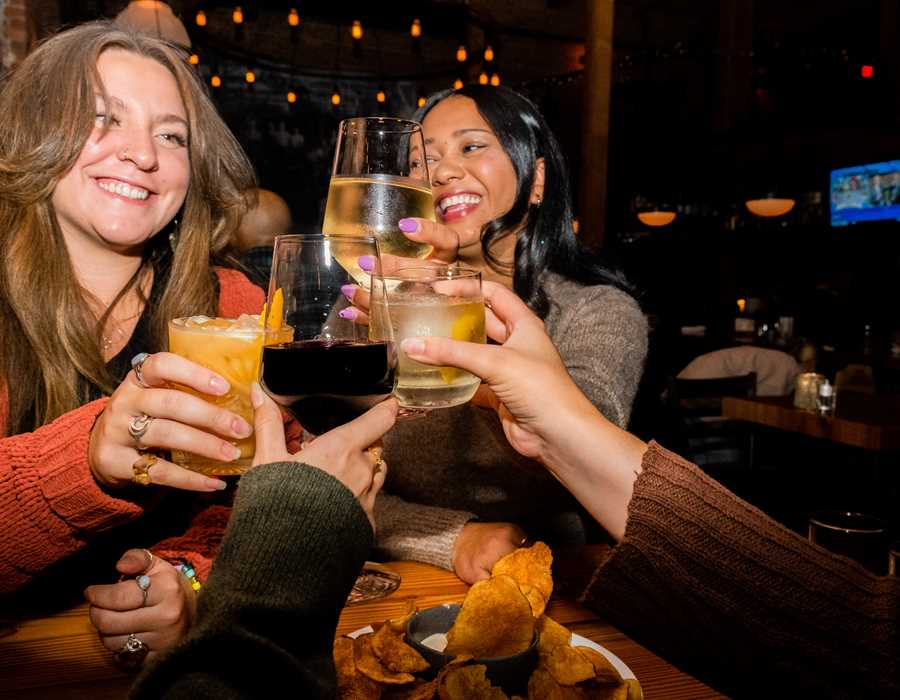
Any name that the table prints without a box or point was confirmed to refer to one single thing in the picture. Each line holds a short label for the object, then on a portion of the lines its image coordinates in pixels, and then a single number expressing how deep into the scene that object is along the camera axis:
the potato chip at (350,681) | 0.92
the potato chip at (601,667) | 0.93
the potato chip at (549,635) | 0.97
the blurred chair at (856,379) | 4.67
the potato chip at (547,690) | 0.87
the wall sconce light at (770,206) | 8.93
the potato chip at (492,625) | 0.91
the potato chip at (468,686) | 0.82
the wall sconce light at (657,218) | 10.60
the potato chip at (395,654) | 0.91
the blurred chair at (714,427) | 4.05
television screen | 8.34
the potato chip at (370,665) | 0.90
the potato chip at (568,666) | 0.90
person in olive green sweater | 0.68
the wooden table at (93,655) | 1.03
